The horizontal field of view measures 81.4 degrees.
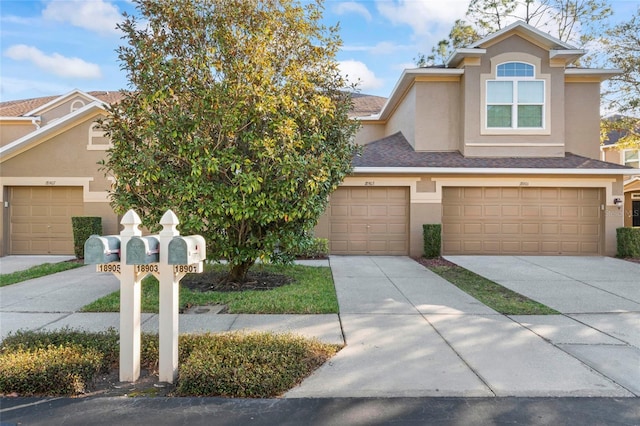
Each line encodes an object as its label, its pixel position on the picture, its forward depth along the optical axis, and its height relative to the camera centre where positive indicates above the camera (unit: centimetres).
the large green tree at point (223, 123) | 636 +155
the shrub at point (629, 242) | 1185 -101
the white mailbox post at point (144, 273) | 362 -63
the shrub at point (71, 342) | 393 -146
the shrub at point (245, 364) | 343 -152
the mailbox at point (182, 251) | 361 -40
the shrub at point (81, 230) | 1169 -62
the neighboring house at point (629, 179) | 2091 +169
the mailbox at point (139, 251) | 357 -39
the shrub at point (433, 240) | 1174 -94
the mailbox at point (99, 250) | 350 -38
